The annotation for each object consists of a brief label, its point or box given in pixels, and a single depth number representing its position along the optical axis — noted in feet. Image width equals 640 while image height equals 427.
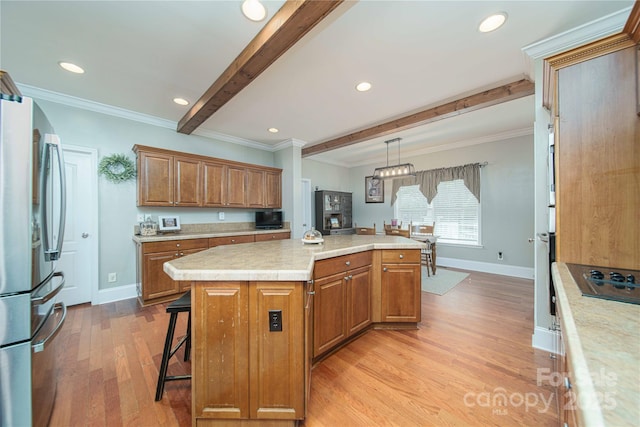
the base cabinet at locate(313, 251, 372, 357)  6.06
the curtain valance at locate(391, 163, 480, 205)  15.57
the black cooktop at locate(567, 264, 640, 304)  3.01
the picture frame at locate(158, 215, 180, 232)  11.50
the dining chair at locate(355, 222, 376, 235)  15.16
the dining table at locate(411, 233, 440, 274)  14.30
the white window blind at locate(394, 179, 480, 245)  16.15
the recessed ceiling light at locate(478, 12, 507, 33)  5.56
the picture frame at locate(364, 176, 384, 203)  20.87
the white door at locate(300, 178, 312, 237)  19.47
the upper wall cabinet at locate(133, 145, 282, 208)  10.71
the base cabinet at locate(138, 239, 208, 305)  9.79
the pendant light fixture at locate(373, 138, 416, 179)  13.21
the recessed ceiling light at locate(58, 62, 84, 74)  7.43
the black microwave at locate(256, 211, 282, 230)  14.98
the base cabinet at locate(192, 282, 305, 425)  4.15
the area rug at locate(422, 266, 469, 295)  11.95
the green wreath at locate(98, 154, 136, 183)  10.30
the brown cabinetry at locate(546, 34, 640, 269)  4.19
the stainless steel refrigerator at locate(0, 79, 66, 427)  3.49
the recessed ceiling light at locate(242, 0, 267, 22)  5.23
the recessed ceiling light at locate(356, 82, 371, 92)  8.53
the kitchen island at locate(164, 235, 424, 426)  4.14
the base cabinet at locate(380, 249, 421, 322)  7.79
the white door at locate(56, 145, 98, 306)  9.77
